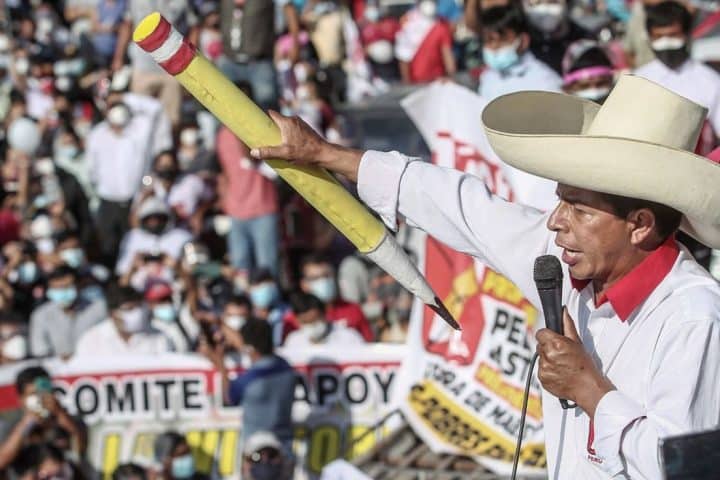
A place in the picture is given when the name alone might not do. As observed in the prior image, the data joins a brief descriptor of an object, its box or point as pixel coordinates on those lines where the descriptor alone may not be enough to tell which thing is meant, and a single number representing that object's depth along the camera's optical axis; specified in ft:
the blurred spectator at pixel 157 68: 83.35
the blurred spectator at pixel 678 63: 47.29
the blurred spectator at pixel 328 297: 62.18
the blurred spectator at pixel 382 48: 86.17
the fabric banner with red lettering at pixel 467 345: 48.98
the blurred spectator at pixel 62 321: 65.87
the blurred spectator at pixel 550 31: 58.78
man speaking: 22.34
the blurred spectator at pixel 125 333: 63.05
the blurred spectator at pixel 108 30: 96.68
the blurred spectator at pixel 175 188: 74.38
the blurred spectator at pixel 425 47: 80.02
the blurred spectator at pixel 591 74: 50.06
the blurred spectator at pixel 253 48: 77.61
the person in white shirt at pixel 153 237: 71.87
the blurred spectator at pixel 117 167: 77.77
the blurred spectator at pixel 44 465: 55.77
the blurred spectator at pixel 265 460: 53.31
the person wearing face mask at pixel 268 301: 63.31
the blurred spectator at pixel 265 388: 55.72
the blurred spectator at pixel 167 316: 64.08
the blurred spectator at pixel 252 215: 70.59
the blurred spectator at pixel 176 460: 56.65
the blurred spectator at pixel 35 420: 58.08
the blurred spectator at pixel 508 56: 54.44
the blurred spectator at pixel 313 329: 60.13
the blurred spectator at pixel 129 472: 55.36
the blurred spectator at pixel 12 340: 65.36
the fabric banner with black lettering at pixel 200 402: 57.00
